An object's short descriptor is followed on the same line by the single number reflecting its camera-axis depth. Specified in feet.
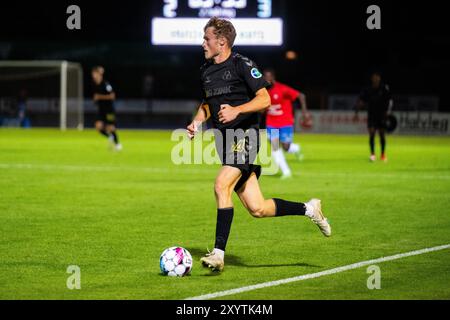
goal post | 150.71
